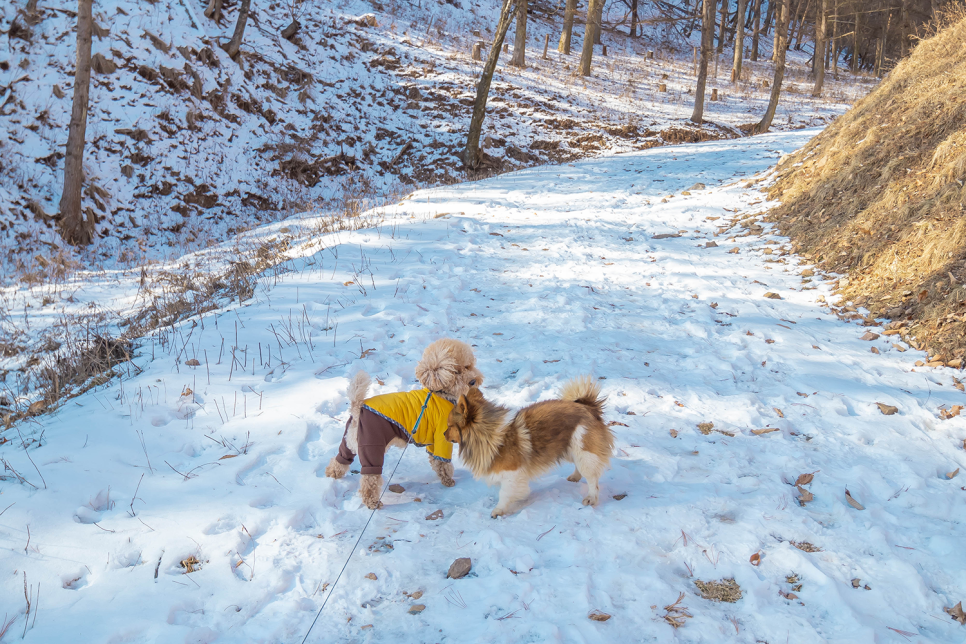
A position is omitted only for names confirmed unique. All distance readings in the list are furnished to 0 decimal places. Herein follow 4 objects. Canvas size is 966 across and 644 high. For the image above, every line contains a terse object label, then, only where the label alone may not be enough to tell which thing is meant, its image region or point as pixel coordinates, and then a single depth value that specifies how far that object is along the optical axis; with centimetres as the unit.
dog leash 281
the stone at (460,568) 313
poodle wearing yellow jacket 368
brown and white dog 361
